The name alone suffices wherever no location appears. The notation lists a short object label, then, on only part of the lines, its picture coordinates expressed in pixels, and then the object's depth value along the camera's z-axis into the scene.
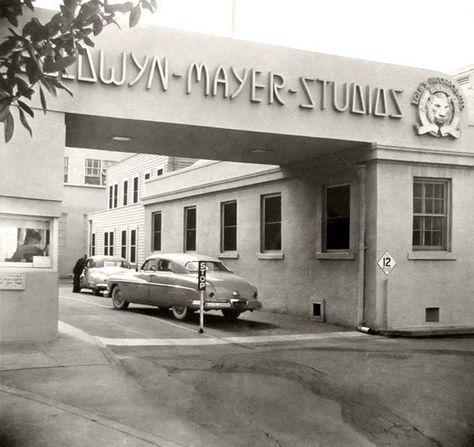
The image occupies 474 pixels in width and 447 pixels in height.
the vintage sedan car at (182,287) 15.24
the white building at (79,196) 41.47
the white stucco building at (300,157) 11.18
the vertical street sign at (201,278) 13.79
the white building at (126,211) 31.28
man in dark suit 26.42
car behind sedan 25.14
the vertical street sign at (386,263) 14.57
